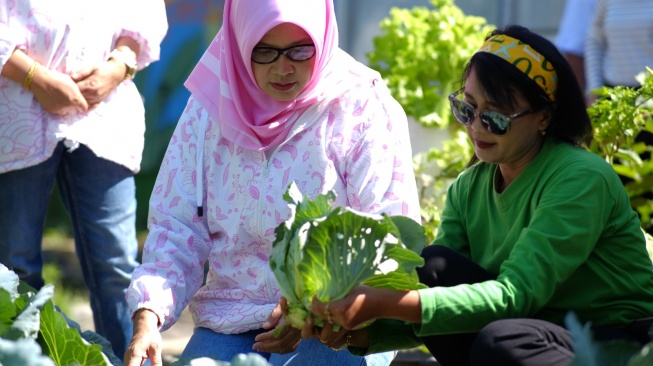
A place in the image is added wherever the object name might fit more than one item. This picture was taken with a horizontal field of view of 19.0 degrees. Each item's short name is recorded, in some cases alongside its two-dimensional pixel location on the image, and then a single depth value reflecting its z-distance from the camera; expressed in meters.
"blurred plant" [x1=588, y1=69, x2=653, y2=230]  5.89
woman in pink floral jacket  5.11
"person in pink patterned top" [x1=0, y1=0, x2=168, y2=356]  6.15
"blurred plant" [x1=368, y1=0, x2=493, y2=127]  9.10
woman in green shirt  4.12
